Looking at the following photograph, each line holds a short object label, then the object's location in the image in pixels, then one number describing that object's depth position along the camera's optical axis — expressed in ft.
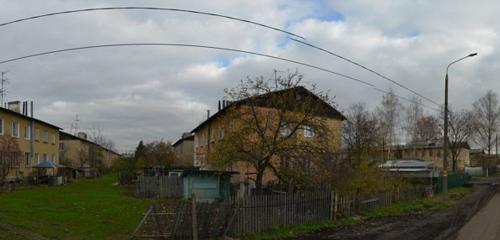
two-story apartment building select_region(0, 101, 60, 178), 143.33
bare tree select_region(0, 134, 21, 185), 118.01
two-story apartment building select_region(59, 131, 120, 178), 237.23
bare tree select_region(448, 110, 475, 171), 267.80
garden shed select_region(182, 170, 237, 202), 90.43
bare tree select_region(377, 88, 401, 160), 209.46
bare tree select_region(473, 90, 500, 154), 299.58
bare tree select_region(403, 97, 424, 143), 248.32
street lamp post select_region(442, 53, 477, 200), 108.58
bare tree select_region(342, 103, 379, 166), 89.37
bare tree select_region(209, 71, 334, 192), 69.77
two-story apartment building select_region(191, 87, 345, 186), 72.38
